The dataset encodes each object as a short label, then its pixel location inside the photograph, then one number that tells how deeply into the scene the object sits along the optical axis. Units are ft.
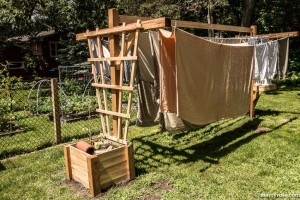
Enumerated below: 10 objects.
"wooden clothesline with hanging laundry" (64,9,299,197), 12.80
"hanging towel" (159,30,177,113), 14.29
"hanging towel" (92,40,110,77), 19.57
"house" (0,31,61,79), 69.97
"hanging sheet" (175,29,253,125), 14.50
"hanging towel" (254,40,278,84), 27.76
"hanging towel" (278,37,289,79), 28.66
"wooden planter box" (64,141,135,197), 12.68
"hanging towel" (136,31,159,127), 16.96
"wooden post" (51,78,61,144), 20.10
